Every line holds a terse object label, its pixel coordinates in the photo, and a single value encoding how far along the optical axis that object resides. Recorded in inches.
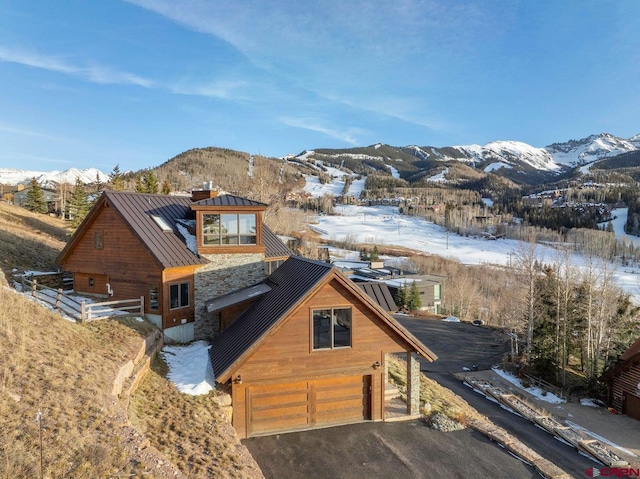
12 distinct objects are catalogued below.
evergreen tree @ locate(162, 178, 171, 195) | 1973.5
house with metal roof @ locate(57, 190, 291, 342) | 666.2
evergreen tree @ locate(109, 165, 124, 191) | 1963.6
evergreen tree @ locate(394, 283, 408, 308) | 1745.8
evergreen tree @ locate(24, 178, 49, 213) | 1973.4
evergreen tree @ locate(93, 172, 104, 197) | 2450.8
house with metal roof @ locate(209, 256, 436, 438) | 481.1
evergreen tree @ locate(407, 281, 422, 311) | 1739.7
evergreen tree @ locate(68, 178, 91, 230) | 1373.0
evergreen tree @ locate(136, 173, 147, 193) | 1882.4
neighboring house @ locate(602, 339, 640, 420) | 863.1
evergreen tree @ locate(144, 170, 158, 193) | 1971.3
